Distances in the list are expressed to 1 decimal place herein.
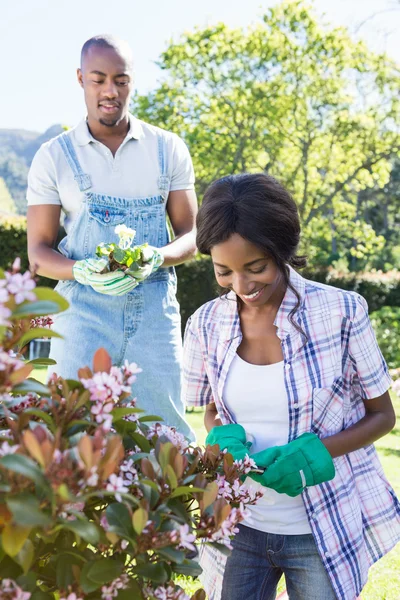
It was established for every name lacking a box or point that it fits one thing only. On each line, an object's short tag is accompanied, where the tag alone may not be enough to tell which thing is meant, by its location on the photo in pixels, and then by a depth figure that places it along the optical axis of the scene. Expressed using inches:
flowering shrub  35.5
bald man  111.6
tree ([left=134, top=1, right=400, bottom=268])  532.1
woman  73.6
